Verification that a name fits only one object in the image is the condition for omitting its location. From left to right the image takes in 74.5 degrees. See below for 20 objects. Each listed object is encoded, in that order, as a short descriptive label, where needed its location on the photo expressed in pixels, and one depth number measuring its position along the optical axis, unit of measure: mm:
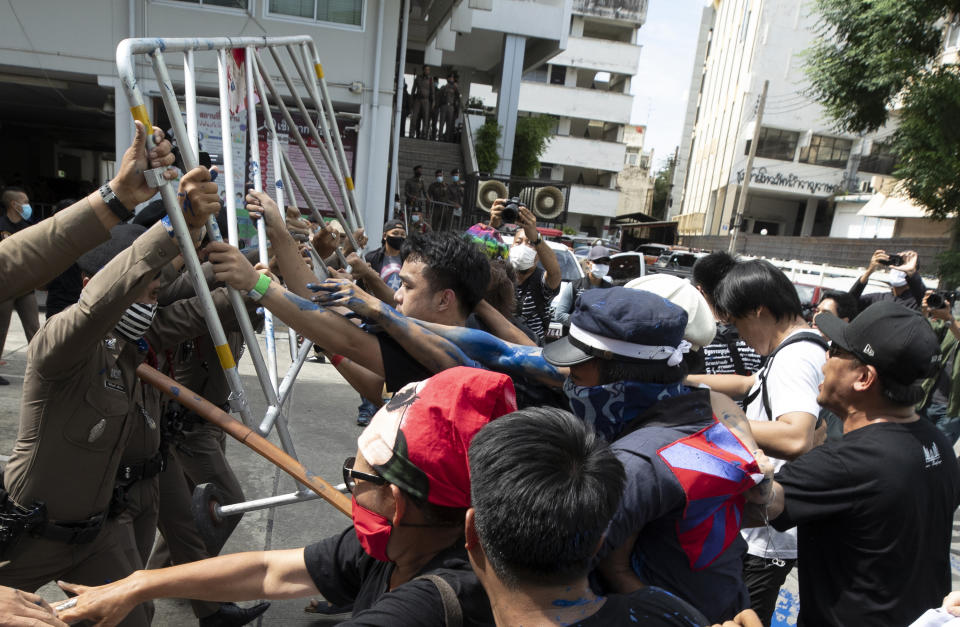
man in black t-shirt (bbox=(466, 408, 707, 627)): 976
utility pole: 25656
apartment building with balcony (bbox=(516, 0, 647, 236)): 37188
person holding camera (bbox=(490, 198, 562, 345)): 5145
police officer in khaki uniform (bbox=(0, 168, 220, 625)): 1852
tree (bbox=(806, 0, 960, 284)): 12844
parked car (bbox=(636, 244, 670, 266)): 22312
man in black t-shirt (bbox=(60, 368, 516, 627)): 1170
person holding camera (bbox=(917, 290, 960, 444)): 5221
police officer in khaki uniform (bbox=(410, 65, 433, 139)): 16047
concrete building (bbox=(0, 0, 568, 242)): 8742
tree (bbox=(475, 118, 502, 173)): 17531
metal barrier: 1661
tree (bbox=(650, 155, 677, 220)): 64688
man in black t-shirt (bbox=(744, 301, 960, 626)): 1783
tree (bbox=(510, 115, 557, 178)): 22750
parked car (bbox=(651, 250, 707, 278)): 16534
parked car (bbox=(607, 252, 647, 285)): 10539
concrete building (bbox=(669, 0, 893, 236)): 37281
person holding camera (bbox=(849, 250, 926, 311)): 5117
